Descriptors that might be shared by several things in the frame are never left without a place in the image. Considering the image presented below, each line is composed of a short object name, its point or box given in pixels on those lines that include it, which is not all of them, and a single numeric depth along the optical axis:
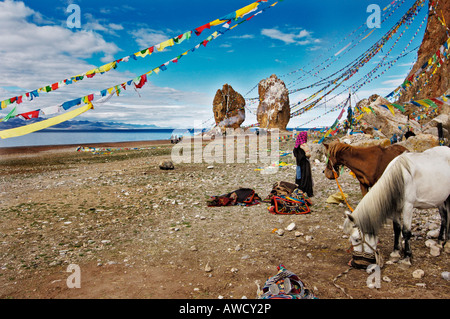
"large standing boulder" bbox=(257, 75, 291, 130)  42.75
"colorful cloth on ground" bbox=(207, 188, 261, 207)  8.71
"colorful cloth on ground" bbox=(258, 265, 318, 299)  3.44
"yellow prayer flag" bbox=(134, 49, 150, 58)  7.13
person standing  9.09
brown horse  5.65
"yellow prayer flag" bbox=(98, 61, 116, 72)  6.86
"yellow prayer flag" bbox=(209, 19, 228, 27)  6.68
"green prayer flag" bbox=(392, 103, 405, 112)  6.57
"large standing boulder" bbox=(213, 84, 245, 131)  50.53
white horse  4.23
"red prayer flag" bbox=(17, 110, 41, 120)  5.84
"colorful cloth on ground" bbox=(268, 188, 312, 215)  7.62
